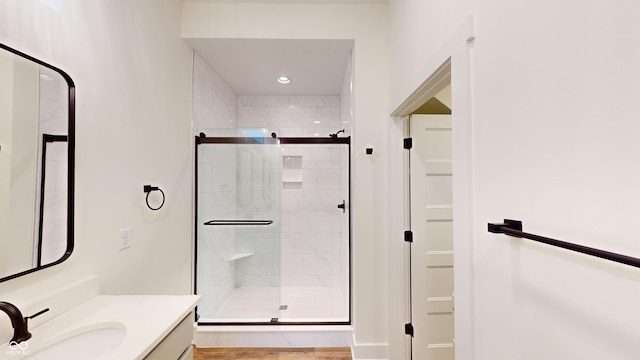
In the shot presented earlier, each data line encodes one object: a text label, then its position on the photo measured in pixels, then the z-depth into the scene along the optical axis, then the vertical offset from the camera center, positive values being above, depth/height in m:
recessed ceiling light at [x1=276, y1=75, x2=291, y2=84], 3.12 +1.24
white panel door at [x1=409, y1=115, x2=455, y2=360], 2.10 -0.43
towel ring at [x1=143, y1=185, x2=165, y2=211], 1.77 -0.02
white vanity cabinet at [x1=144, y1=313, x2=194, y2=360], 1.03 -0.65
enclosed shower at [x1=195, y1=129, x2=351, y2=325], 2.60 -0.54
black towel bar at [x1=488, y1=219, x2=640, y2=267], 0.47 -0.13
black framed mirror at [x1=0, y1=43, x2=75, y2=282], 0.98 +0.09
